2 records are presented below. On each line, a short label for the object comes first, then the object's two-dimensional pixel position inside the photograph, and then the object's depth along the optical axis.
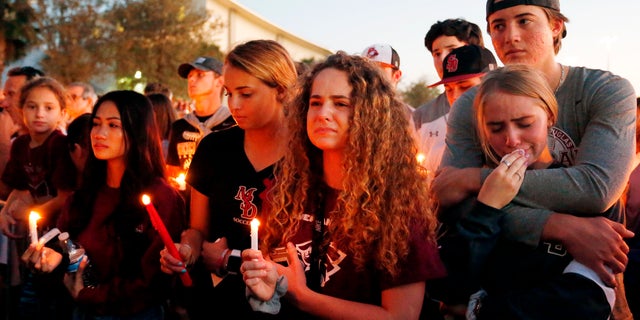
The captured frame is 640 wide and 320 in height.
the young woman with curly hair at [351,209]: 2.32
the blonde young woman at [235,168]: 3.01
